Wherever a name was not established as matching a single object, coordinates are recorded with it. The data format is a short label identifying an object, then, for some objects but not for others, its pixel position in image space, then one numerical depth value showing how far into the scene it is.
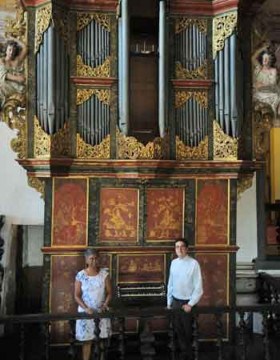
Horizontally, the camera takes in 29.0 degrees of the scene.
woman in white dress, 5.50
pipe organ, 6.44
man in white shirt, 5.74
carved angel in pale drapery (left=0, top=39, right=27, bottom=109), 6.45
